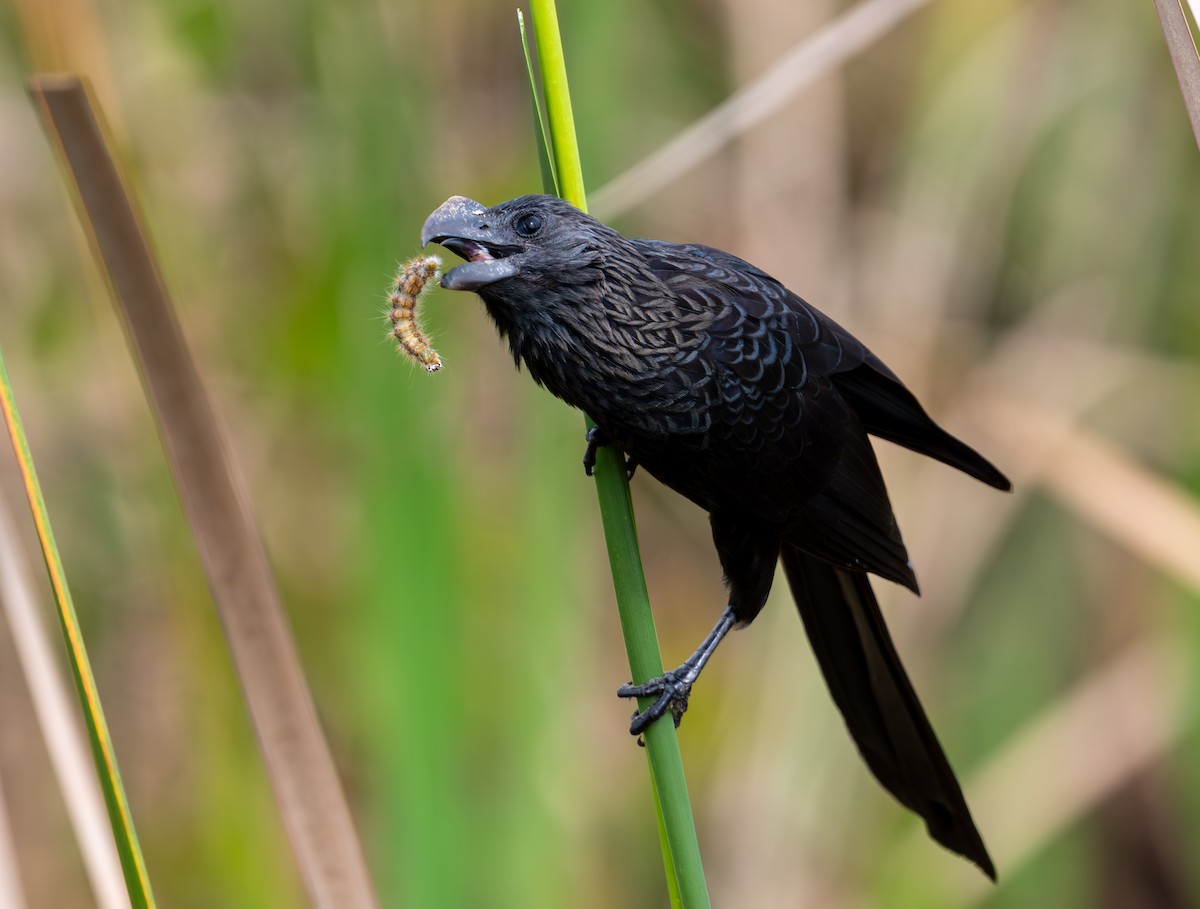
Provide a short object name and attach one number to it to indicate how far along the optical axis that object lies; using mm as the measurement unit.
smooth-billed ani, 7909
